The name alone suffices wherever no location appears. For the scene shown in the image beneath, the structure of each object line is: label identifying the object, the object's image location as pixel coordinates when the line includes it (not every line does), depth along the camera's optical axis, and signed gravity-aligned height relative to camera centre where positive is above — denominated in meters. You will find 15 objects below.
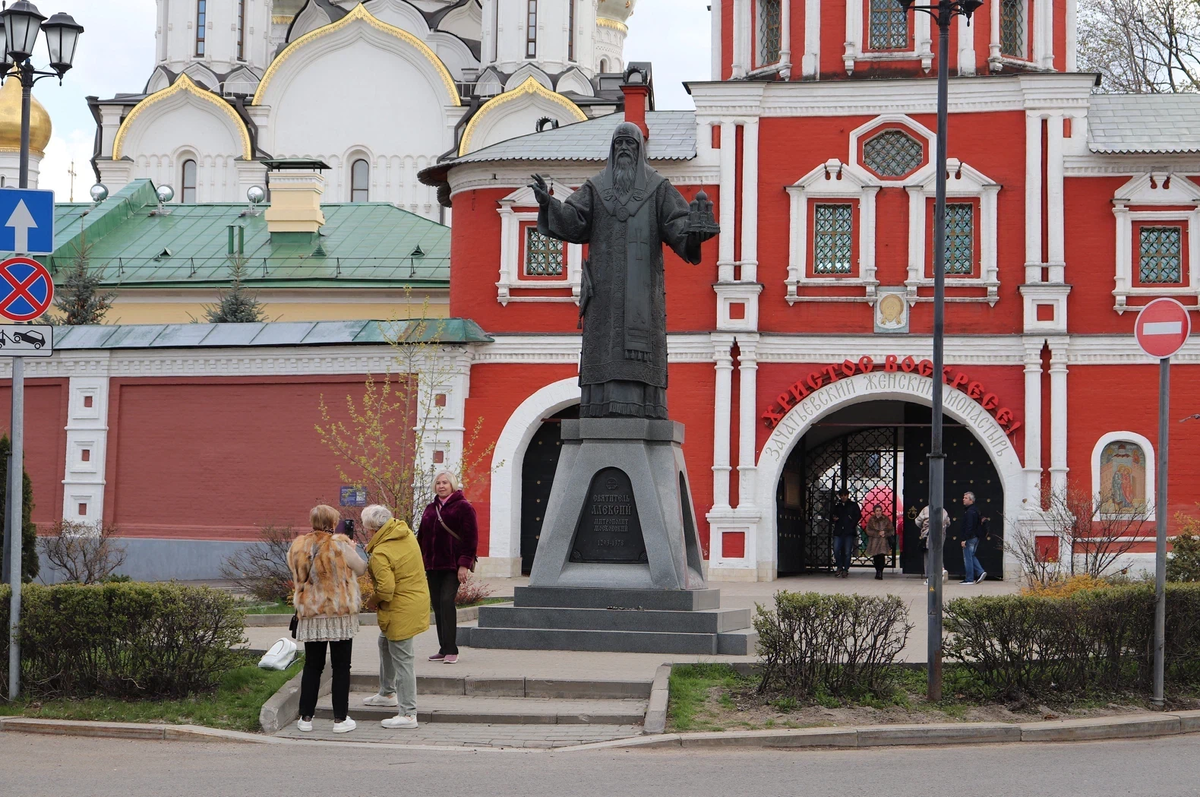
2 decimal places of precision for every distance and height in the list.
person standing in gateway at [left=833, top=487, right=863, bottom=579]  27.14 -0.44
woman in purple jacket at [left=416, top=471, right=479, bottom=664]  12.97 -0.37
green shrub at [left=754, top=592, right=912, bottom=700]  11.05 -0.95
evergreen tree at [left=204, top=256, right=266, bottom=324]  30.80 +3.40
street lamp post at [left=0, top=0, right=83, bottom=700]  15.74 +4.38
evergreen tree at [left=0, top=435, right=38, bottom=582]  19.20 -0.44
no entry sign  11.64 +1.24
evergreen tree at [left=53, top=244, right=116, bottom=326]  31.36 +3.53
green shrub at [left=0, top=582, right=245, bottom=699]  10.94 -0.98
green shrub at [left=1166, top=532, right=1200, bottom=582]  16.22 -0.52
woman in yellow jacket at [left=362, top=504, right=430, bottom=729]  10.69 -0.67
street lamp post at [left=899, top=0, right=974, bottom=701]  11.09 +0.76
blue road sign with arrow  11.70 +1.83
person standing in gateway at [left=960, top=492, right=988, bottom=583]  24.59 -0.46
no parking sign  11.61 +1.38
